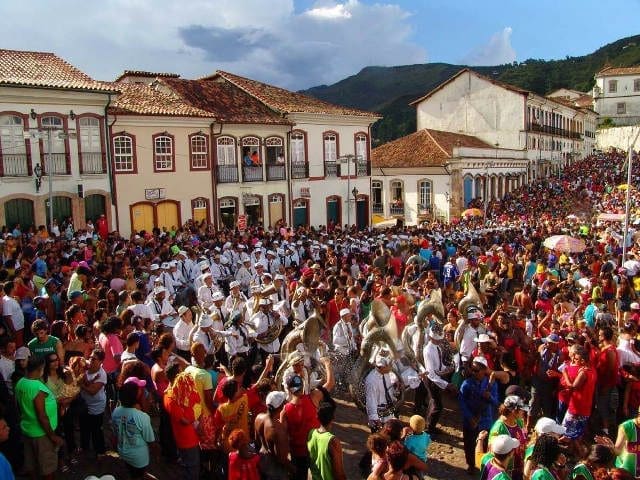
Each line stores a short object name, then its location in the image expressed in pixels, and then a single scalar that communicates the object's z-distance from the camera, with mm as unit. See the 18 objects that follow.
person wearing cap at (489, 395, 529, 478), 5598
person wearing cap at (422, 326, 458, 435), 7661
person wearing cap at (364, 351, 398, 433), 6660
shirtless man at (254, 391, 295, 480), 5438
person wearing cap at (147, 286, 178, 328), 9000
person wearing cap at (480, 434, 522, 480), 4789
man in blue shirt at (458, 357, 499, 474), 6758
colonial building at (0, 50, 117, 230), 20859
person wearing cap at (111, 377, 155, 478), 5469
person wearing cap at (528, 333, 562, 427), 7809
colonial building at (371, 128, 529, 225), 37969
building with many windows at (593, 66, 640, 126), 78250
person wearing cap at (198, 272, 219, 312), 10043
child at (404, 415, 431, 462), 5273
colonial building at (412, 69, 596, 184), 46938
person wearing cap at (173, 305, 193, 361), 8266
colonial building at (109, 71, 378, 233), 24625
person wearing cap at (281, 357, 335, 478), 5742
